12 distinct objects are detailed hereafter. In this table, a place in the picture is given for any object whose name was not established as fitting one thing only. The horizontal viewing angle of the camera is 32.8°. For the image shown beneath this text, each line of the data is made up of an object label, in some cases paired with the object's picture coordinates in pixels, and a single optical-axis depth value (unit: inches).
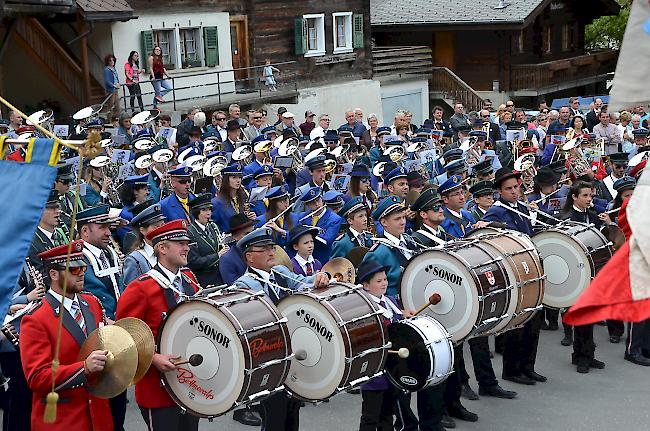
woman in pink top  867.4
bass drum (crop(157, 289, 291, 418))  255.3
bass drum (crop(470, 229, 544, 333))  341.7
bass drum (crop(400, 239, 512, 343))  324.2
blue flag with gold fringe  168.9
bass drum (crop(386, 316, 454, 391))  299.3
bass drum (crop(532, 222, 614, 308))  377.4
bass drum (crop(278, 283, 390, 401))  277.6
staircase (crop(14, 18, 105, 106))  866.1
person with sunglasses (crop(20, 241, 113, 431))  239.0
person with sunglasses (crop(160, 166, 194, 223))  426.6
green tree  1603.1
